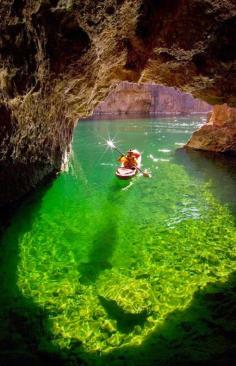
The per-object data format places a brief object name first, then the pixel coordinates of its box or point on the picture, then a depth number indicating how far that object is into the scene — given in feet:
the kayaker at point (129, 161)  46.83
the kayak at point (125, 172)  43.06
